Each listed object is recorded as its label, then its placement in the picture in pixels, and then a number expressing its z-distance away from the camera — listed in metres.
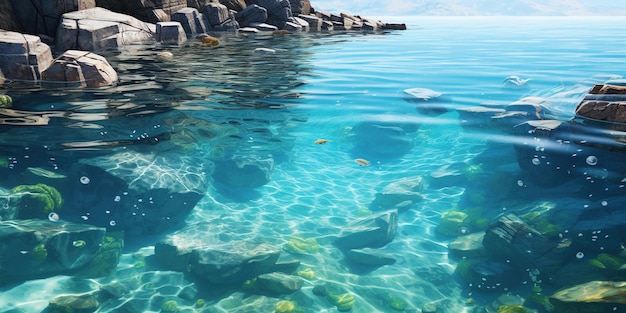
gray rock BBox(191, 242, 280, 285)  5.43
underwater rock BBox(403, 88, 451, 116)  8.28
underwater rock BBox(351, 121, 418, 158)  8.44
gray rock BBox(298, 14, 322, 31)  26.86
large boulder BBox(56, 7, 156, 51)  14.41
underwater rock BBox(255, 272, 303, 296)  5.18
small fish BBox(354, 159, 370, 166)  8.16
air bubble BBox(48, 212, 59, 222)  6.60
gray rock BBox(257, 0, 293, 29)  25.61
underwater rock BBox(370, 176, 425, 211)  7.57
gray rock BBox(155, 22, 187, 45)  17.19
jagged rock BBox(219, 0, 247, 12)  26.30
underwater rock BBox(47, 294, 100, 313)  4.75
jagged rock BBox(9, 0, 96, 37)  16.39
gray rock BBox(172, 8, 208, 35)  20.89
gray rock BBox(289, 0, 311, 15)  29.43
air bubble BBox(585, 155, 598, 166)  6.16
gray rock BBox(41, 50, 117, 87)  8.91
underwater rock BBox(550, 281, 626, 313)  4.41
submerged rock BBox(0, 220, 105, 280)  5.49
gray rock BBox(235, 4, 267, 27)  24.73
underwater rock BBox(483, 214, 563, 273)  5.48
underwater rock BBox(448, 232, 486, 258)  5.99
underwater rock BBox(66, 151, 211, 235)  6.86
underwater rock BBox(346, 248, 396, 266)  5.96
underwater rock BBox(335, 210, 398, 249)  6.38
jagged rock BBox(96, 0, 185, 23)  20.31
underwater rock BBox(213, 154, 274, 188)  8.30
